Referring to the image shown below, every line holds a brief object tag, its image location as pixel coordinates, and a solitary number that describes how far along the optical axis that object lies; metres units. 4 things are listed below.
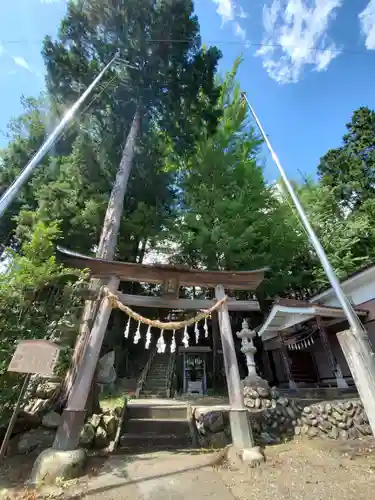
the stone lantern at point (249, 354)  8.03
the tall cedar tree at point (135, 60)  9.55
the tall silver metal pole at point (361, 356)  2.49
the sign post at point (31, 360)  4.29
